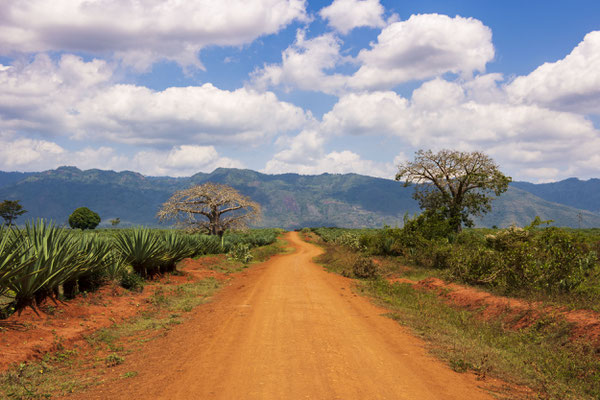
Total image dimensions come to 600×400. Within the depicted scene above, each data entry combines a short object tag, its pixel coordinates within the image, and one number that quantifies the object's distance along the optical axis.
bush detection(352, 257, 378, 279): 16.39
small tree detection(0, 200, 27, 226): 85.64
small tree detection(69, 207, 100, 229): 88.12
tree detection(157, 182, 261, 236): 30.38
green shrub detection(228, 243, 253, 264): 23.73
